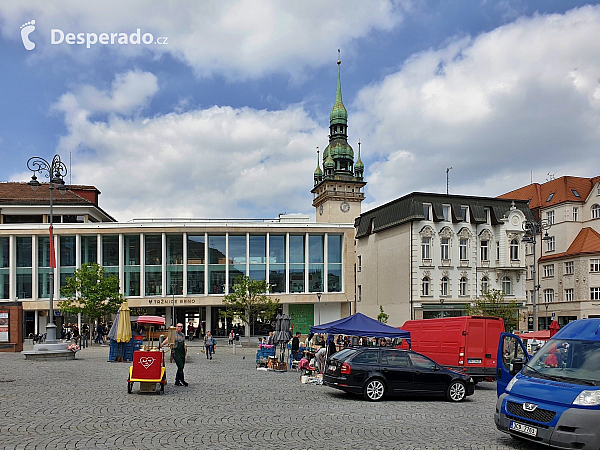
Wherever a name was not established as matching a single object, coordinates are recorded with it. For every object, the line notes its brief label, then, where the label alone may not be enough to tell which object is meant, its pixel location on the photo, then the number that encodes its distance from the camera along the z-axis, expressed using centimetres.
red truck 2114
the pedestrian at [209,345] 3397
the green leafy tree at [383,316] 5217
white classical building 5128
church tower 11306
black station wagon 1684
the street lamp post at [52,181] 2711
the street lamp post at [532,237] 3441
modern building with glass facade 6356
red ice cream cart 1647
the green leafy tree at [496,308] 4778
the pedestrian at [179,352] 1824
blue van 909
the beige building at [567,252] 6169
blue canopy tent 2534
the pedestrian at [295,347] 2958
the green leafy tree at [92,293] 4709
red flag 2821
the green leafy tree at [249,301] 5359
